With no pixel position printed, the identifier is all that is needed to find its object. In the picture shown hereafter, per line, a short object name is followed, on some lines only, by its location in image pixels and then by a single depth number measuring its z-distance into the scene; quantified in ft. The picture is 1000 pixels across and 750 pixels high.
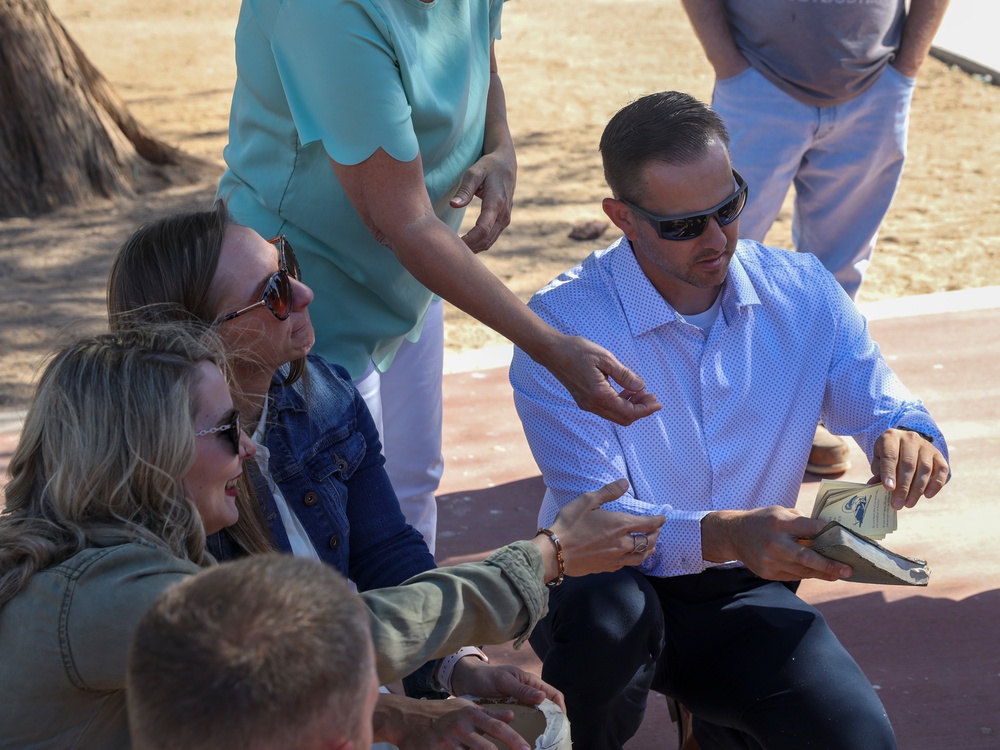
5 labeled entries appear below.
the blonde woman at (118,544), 5.78
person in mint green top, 8.17
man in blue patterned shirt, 8.40
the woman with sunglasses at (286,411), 7.72
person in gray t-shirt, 14.66
